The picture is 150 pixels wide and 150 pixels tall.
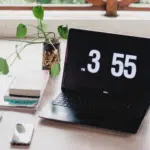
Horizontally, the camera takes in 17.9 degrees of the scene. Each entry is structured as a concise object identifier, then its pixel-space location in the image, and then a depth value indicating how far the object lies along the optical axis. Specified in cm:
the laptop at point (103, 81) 158
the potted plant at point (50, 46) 182
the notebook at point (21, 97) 163
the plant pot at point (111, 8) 250
